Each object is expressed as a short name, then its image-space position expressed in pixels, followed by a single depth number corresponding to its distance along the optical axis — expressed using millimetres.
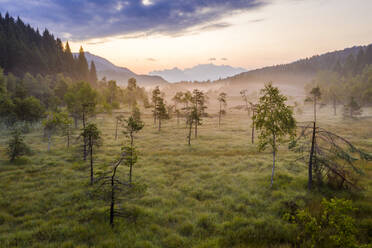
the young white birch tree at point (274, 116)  17031
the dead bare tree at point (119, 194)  11693
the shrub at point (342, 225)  6607
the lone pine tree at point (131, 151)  16820
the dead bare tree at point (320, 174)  14852
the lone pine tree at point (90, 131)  18734
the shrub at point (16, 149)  23438
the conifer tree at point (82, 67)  125362
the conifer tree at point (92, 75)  131700
